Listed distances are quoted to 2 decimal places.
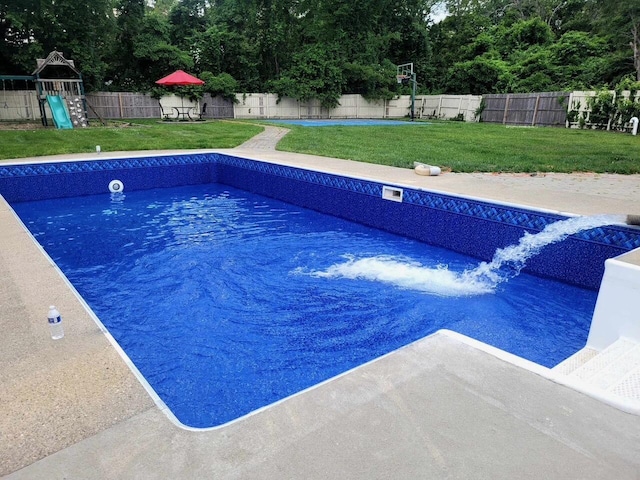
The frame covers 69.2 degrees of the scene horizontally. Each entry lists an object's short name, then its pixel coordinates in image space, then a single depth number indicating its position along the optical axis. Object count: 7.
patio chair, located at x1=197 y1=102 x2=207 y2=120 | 19.90
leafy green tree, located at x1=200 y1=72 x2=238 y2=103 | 20.88
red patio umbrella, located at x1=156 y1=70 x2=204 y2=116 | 16.72
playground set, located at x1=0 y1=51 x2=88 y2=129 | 13.45
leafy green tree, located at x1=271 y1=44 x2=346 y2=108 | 22.53
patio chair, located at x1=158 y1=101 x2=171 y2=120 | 18.41
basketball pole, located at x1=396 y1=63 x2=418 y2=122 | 22.05
